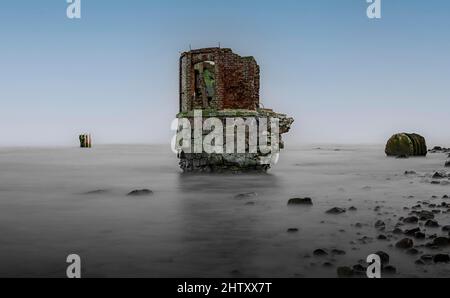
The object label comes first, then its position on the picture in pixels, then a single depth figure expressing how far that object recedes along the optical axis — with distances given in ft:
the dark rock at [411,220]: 22.97
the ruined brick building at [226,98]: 55.47
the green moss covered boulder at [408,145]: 110.63
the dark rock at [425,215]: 23.77
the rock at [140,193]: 38.77
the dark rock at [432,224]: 21.75
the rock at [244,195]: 35.88
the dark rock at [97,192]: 40.32
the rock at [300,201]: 31.55
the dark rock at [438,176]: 52.24
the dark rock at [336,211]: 27.14
